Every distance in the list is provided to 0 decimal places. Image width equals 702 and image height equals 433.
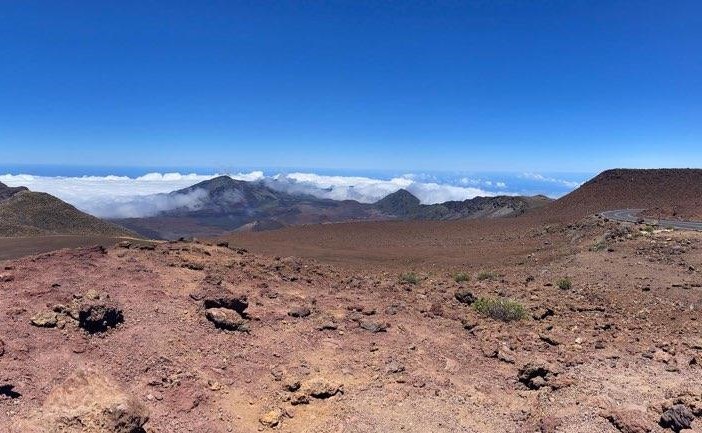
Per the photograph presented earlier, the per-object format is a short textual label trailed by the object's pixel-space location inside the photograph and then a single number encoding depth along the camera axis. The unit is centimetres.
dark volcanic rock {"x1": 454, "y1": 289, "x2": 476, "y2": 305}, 1169
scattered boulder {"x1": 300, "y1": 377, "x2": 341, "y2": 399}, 677
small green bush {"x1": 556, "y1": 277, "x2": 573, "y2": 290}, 1389
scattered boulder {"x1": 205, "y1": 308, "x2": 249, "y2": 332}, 827
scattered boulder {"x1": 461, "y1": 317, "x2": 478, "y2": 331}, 971
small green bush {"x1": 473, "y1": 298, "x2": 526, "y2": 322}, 1030
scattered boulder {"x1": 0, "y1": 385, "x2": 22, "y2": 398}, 573
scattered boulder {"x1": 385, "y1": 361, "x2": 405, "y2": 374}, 755
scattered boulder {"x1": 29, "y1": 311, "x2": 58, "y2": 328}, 721
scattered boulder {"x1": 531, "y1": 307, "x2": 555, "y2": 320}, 1057
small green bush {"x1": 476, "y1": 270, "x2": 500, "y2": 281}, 1618
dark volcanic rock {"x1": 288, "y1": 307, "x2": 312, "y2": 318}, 935
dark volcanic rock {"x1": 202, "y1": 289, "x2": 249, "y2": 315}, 872
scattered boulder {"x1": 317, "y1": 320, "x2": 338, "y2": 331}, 895
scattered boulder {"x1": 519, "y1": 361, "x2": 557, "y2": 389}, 725
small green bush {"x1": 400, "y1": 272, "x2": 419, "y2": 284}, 1450
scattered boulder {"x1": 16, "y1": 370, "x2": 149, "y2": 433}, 532
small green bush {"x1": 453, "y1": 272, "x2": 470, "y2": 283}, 1551
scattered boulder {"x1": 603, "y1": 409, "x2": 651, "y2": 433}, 603
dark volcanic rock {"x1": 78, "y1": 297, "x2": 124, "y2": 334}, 736
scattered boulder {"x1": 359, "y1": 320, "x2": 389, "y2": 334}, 909
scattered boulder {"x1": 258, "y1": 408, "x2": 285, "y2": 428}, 614
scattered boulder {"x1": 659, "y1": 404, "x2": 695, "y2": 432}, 605
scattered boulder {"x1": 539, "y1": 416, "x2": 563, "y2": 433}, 610
